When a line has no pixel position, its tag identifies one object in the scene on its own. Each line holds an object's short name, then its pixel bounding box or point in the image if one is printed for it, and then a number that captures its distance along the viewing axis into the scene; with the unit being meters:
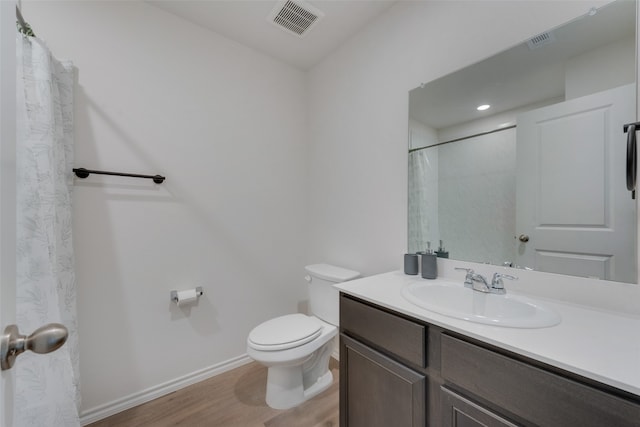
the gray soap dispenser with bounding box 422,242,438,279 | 1.34
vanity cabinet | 0.61
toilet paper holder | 1.69
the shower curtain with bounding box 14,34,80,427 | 0.92
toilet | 1.44
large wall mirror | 0.94
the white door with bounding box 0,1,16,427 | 0.41
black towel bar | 1.41
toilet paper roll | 1.67
